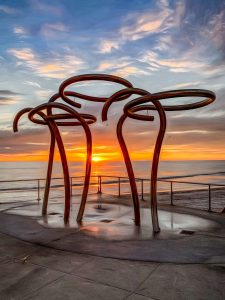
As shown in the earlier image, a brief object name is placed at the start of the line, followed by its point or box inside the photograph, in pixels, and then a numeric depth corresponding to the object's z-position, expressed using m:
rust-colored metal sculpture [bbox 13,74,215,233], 7.81
